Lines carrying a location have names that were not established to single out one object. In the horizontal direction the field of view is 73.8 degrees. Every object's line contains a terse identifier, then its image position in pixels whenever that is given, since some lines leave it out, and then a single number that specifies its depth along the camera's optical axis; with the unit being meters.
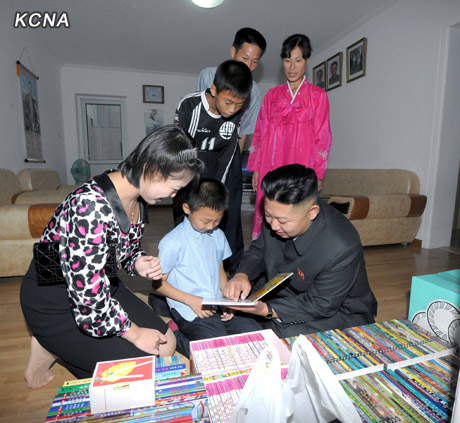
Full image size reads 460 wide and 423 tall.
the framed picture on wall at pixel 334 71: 4.38
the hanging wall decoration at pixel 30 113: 3.55
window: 5.80
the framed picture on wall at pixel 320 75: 4.76
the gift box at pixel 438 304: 0.94
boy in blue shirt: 1.32
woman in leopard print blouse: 0.82
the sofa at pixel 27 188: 2.65
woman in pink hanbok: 1.96
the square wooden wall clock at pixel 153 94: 5.79
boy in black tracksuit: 1.44
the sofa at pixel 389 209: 2.96
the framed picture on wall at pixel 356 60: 3.92
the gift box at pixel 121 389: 0.57
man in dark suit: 1.11
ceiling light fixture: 2.94
